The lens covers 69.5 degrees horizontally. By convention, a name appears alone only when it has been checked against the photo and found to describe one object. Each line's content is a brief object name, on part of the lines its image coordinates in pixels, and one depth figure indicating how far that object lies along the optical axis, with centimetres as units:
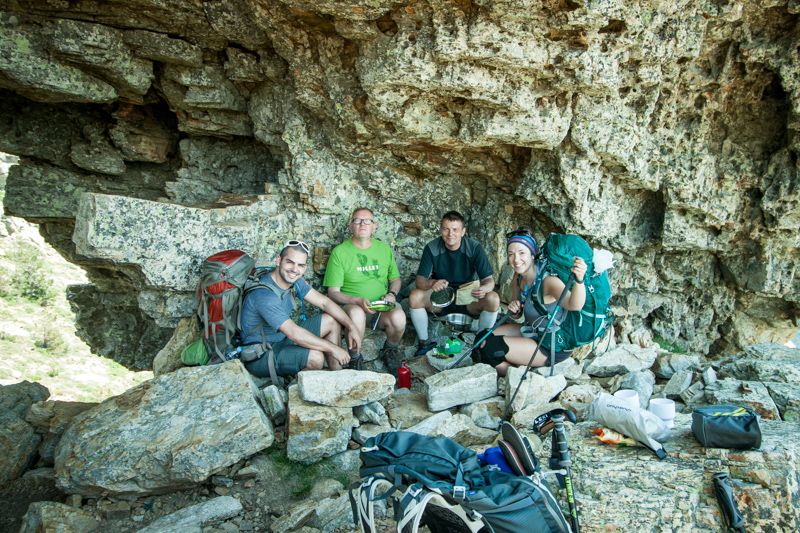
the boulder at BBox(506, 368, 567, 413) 580
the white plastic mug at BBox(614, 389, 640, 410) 473
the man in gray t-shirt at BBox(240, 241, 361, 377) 608
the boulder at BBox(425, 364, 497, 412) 595
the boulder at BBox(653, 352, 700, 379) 705
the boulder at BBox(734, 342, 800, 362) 723
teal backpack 606
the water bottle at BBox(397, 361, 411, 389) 681
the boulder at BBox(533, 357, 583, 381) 653
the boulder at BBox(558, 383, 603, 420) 581
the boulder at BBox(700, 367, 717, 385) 635
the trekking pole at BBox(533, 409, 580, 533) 394
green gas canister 709
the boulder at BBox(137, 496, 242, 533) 467
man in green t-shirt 724
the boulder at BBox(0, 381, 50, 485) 584
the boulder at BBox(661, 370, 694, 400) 634
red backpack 618
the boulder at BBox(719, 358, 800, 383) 639
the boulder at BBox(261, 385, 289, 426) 576
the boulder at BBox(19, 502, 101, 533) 468
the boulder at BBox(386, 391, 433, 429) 586
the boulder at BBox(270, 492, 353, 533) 457
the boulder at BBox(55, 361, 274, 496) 500
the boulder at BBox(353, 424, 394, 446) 559
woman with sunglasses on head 621
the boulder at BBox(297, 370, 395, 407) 557
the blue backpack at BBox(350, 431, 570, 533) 339
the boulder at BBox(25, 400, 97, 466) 611
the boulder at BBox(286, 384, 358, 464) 536
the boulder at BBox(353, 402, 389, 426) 576
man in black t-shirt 747
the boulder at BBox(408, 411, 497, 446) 548
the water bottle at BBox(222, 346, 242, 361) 617
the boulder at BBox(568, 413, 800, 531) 386
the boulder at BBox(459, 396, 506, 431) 577
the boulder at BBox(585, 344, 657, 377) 681
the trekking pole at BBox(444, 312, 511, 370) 667
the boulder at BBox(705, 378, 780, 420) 545
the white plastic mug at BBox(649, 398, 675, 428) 477
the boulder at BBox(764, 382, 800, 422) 562
